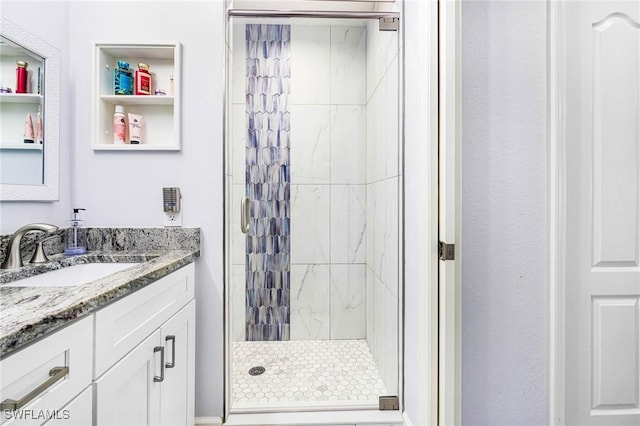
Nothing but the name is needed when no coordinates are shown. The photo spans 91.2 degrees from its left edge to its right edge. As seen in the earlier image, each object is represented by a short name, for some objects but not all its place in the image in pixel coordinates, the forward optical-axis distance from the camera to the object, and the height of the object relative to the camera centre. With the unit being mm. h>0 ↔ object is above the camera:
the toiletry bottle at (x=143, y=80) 1468 +623
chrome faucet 1105 -125
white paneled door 1295 +7
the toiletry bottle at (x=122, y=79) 1466 +623
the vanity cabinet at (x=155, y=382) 833 -537
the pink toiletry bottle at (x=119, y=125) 1481 +411
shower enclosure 2338 +211
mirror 1147 +384
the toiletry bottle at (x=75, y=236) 1369 -112
